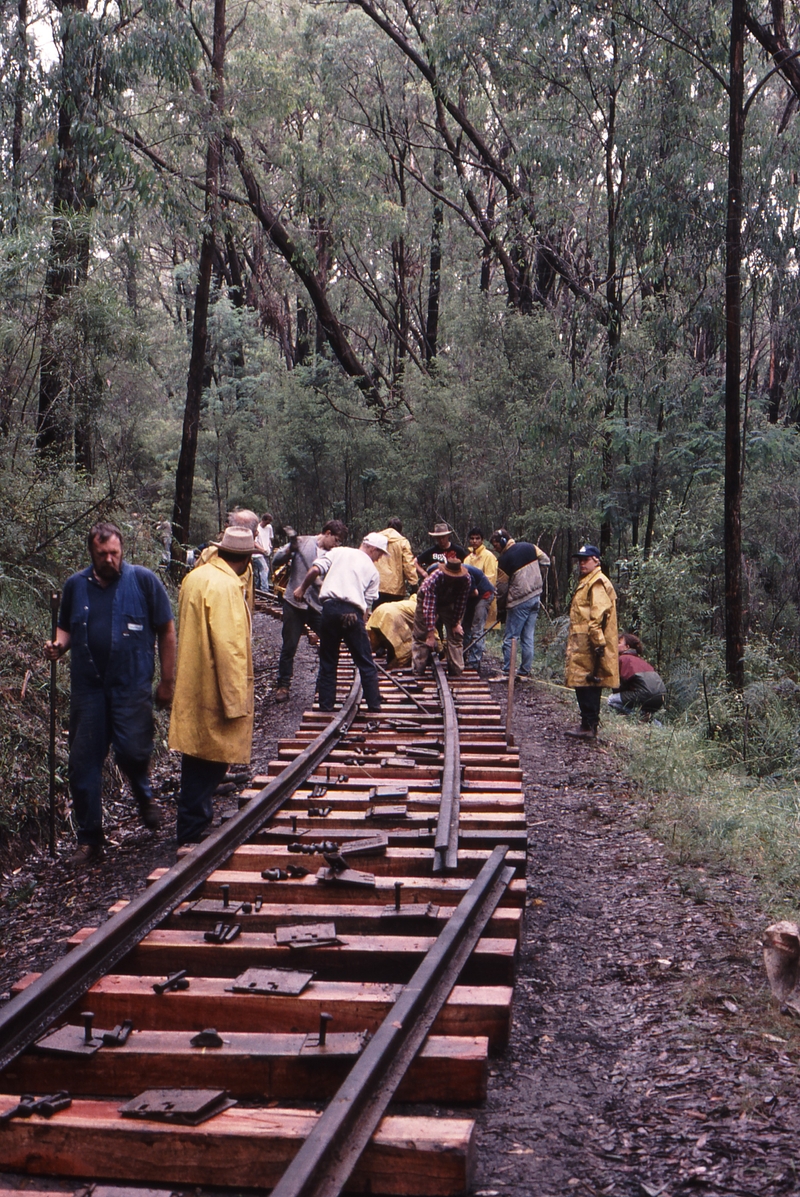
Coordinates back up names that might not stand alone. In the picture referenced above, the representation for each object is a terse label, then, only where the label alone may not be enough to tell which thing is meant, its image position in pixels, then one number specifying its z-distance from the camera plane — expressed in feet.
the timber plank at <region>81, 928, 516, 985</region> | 13.76
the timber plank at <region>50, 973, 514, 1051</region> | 12.24
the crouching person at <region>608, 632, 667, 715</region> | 45.57
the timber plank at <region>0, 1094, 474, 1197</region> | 9.43
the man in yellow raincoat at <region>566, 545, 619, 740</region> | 33.35
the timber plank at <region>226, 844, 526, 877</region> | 17.46
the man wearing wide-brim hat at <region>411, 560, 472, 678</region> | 38.41
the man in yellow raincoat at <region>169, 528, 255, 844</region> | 20.25
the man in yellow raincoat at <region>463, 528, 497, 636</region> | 47.93
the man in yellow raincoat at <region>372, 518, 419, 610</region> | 49.21
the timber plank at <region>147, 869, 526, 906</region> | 16.01
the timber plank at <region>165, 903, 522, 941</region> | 14.98
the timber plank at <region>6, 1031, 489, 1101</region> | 11.02
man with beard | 21.18
